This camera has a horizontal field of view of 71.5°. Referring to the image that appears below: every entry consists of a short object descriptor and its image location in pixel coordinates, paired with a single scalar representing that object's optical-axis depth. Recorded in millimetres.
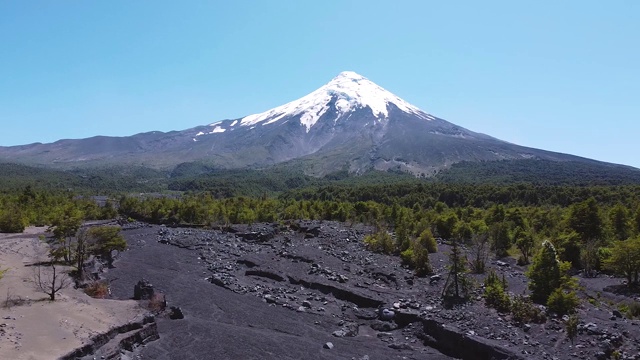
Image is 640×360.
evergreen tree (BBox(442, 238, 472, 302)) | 24188
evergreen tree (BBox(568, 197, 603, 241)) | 39156
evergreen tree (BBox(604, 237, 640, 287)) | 26281
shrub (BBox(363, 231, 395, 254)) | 40312
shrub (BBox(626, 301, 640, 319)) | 21281
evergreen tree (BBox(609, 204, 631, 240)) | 39875
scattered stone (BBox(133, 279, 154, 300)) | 23453
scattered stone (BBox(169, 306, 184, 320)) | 22469
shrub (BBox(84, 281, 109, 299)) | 24256
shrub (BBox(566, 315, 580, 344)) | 17675
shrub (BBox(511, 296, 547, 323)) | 19859
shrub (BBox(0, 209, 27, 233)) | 50031
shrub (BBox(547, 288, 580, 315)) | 20047
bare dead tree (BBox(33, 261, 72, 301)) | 20831
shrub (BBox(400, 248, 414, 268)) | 34750
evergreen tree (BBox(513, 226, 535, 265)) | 37500
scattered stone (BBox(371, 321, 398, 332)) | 22328
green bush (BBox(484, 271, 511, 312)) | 21844
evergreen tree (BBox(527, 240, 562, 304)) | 22562
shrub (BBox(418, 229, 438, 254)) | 40688
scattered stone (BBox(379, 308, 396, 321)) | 23203
